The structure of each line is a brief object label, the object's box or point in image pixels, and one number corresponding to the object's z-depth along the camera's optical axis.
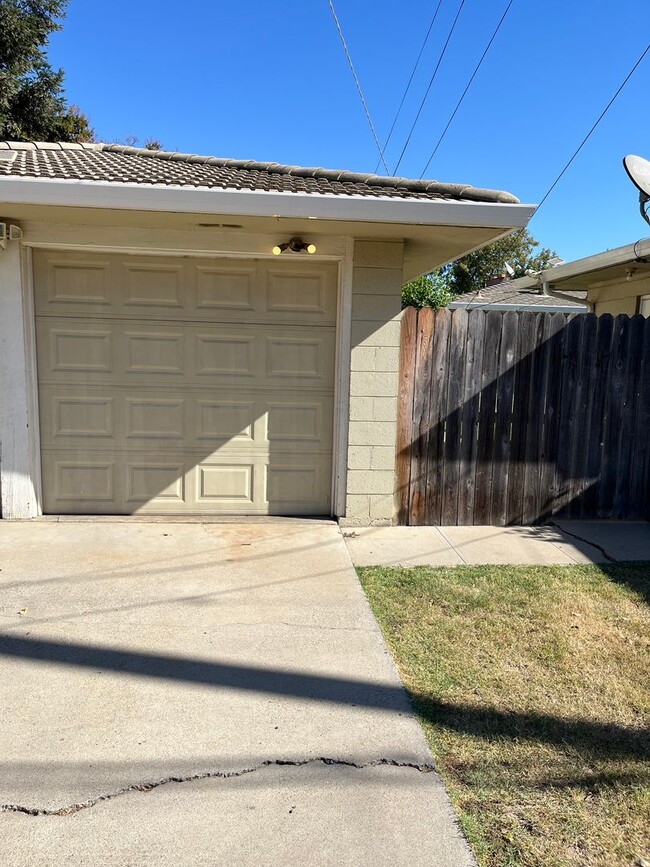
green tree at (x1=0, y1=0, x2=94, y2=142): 17.14
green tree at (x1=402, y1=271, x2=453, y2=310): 16.67
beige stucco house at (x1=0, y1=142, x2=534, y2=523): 5.86
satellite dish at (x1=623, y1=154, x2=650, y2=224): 4.91
